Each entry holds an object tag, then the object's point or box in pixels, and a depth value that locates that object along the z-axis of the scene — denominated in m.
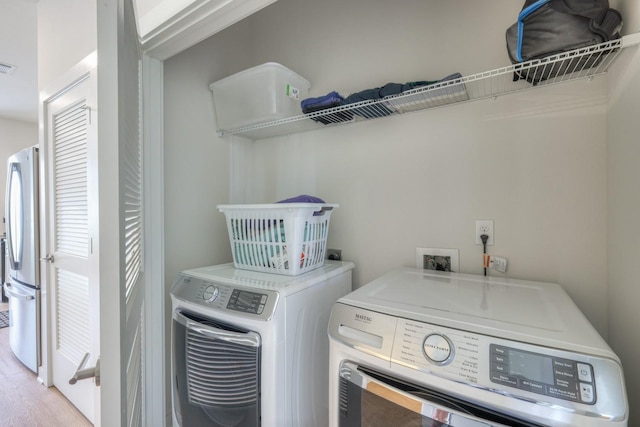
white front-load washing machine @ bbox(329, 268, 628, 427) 0.57
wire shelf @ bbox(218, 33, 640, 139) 0.96
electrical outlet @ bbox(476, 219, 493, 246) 1.31
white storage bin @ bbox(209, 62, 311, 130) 1.57
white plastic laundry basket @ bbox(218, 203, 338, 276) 1.29
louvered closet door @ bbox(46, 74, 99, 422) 1.70
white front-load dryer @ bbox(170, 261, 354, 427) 1.05
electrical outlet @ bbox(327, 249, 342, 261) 1.73
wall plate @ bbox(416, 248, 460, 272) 1.39
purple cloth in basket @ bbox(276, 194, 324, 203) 1.44
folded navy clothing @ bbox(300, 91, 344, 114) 1.42
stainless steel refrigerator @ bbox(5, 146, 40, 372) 2.26
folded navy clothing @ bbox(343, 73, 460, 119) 1.26
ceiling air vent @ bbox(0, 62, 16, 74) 2.89
